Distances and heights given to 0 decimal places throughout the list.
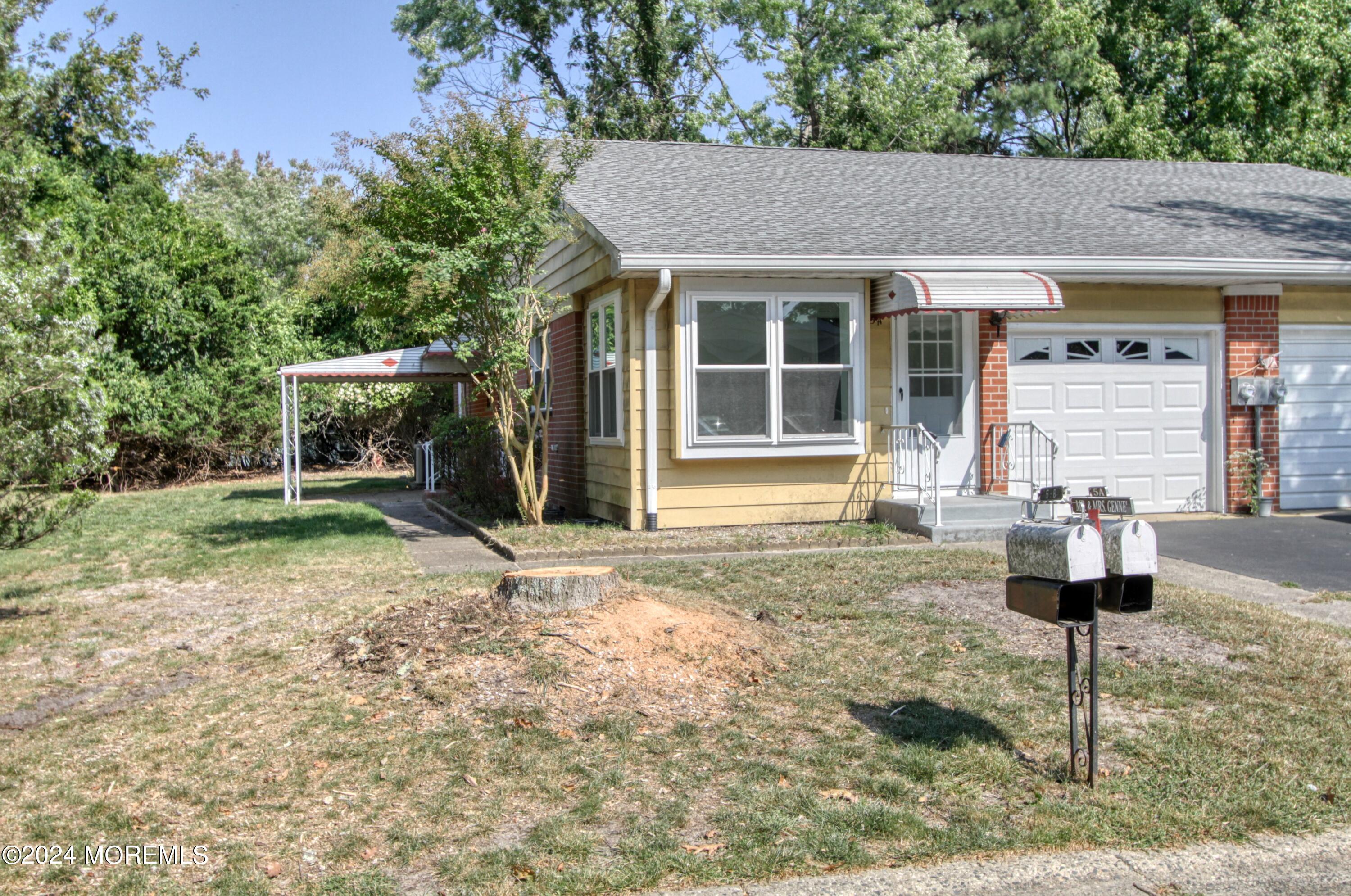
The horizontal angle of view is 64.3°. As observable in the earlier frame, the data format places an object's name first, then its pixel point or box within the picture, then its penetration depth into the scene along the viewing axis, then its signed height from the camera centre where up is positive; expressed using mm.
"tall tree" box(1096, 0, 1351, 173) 23781 +7667
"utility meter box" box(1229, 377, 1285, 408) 12133 +373
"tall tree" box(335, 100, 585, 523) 10500 +2038
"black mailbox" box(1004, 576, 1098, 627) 4164 -685
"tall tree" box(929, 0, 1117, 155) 26703 +9436
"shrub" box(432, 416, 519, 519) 12859 -437
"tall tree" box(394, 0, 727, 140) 26953 +9920
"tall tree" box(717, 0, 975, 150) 25688 +8697
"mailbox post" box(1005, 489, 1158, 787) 4094 -568
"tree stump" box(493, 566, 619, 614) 5988 -888
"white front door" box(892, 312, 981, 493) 11805 +446
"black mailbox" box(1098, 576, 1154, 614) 4258 -673
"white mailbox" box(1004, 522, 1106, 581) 4066 -484
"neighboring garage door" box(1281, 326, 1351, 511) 12469 +95
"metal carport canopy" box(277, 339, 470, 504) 16516 +1007
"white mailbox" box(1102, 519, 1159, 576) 4215 -488
